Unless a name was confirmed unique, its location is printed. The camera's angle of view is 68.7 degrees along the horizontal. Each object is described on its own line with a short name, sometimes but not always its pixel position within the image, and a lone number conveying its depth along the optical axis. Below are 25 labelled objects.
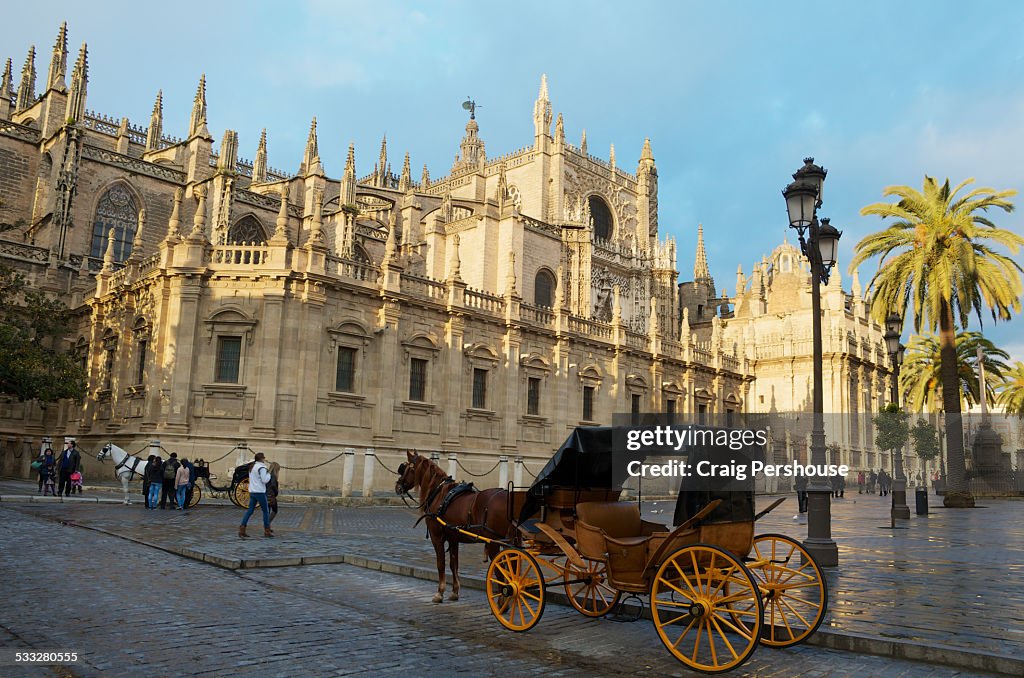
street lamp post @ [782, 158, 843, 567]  10.29
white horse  20.77
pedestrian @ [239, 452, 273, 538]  13.23
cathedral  24.44
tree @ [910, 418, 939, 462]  26.31
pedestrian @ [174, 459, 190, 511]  18.34
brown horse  7.75
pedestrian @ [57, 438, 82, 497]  20.10
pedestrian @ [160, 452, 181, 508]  18.42
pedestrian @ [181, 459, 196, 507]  18.77
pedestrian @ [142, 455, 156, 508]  18.34
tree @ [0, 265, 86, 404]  21.55
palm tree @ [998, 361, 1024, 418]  49.56
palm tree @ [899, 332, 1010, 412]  36.97
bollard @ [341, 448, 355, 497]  21.95
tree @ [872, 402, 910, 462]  22.25
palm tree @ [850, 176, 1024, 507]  26.48
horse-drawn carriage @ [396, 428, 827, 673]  5.62
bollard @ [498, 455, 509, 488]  25.97
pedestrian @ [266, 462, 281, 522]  15.65
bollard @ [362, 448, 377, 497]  22.55
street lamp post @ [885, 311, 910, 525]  19.28
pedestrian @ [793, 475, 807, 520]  20.96
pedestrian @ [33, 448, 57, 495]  20.71
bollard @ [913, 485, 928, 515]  21.33
